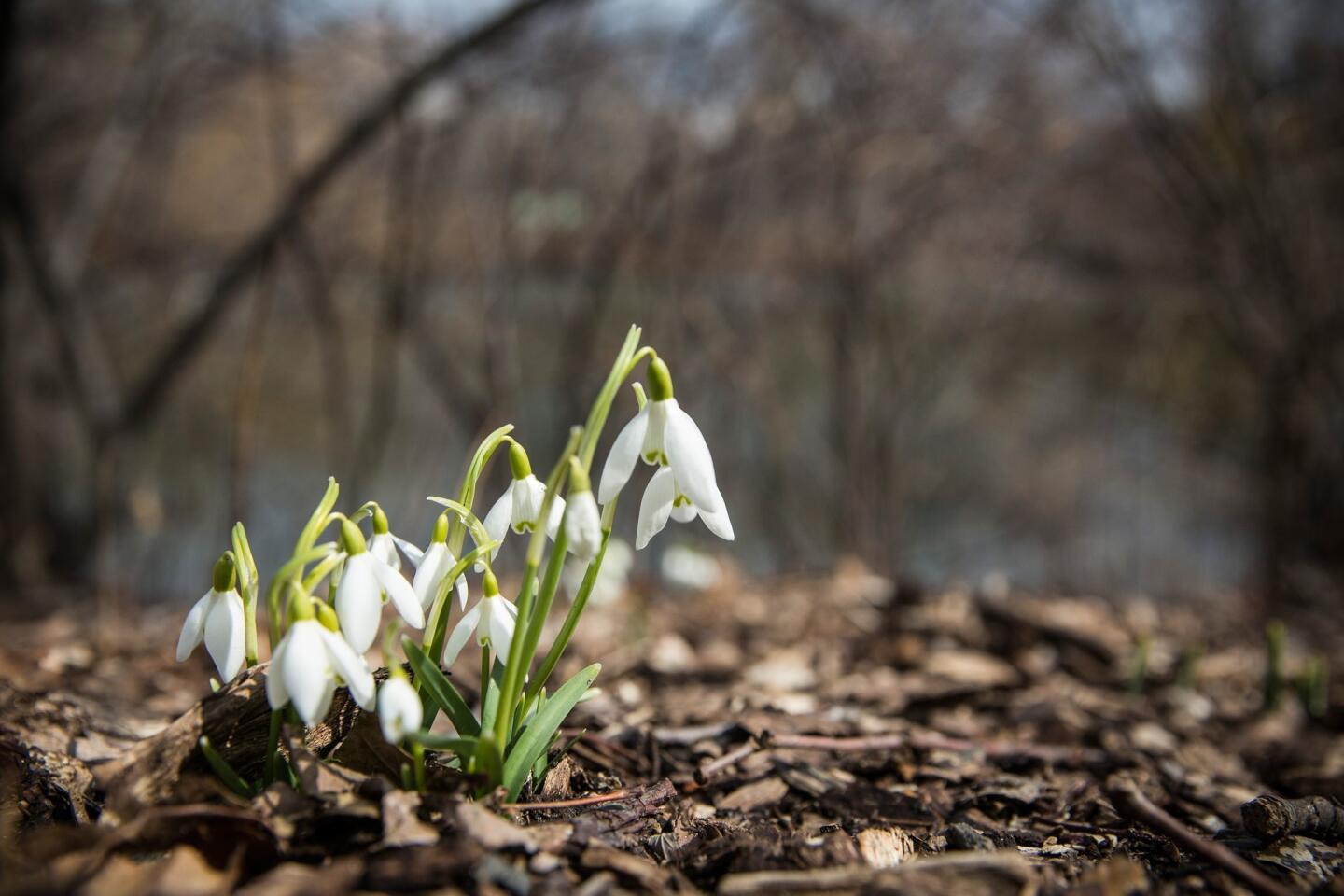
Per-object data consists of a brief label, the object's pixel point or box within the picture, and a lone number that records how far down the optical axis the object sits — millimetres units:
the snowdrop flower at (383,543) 433
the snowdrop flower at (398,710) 410
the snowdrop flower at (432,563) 437
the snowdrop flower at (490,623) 438
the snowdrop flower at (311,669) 405
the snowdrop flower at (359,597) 416
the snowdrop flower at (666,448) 425
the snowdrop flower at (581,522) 417
